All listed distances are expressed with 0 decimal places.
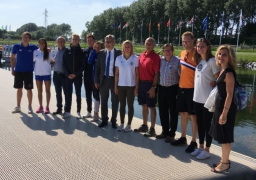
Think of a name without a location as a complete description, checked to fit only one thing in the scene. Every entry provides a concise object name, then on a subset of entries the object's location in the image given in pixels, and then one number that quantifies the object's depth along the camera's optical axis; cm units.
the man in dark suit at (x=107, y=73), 486
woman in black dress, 309
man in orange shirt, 385
